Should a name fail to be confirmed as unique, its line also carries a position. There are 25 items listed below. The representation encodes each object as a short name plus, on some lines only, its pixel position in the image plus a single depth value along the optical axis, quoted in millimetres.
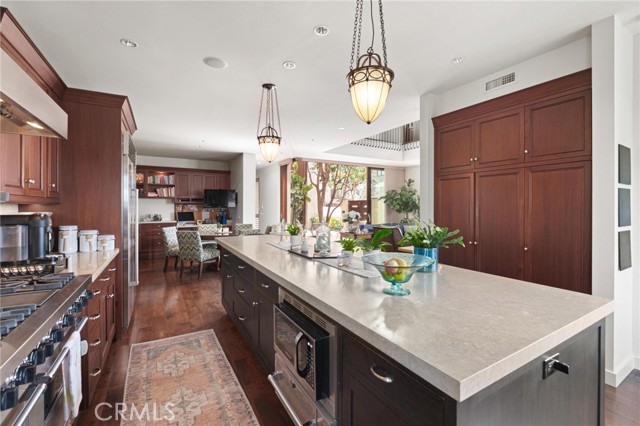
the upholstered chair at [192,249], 5355
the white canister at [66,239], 2668
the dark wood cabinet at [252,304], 2095
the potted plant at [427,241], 1822
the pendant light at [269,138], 3430
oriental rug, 1860
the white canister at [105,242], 2884
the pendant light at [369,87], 1709
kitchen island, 802
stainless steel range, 931
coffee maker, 1900
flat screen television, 8188
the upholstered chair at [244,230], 6305
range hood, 1066
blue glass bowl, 1272
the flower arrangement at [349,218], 6689
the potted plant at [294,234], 2852
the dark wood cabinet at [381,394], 837
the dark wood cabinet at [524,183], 2486
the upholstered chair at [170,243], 5848
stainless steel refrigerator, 3145
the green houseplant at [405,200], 8805
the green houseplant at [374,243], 1716
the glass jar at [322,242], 2463
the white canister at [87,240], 2771
